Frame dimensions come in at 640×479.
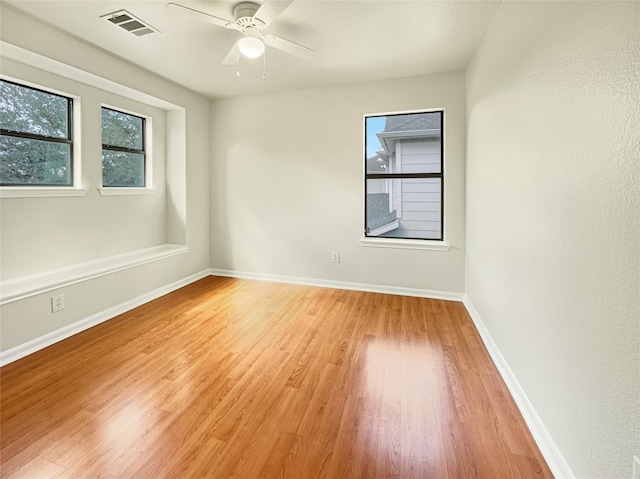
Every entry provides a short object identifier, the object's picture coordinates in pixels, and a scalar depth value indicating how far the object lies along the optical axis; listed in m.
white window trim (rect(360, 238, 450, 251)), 3.61
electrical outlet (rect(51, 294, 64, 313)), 2.55
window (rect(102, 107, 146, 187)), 3.44
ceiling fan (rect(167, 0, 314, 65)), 1.98
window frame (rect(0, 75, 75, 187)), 2.59
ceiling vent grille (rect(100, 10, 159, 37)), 2.34
